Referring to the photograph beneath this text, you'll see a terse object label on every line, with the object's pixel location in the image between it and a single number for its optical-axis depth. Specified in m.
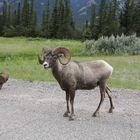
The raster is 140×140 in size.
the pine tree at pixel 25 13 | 94.41
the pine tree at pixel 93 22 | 75.47
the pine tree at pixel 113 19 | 72.50
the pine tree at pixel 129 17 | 72.50
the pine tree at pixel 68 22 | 85.94
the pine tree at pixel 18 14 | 99.25
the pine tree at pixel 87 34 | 75.25
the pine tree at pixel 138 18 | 70.26
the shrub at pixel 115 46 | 40.28
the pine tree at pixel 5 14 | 100.01
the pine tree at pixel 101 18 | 74.41
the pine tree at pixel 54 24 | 85.62
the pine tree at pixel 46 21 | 86.41
